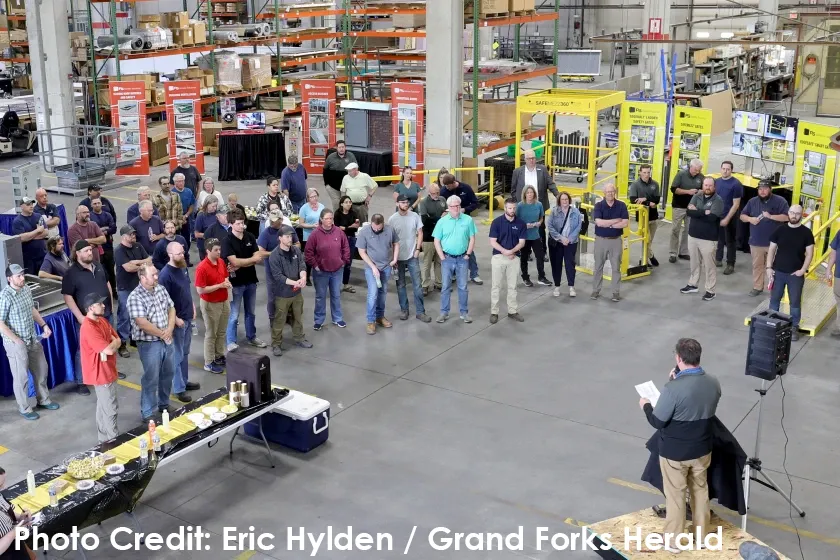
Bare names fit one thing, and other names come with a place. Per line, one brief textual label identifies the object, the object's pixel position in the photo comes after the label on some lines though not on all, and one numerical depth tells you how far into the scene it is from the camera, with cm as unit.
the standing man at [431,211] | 1345
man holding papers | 679
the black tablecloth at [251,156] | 2203
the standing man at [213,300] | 1052
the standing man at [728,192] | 1424
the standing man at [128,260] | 1062
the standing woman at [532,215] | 1324
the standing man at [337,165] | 1623
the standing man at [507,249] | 1245
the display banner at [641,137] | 1792
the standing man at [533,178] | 1498
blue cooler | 898
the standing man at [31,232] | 1208
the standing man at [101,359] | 862
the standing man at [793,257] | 1172
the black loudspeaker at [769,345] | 761
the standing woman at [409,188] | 1423
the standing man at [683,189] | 1463
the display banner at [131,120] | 2184
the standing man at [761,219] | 1325
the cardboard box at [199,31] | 2517
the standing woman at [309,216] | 1357
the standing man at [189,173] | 1533
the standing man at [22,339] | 946
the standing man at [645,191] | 1466
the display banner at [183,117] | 2208
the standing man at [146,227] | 1216
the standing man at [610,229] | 1312
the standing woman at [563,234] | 1321
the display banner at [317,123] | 2300
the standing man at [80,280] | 980
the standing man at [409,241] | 1252
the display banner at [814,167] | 1509
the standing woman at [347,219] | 1328
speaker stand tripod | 734
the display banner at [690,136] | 1709
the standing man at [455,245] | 1245
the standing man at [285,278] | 1127
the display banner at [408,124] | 2073
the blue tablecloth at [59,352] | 1034
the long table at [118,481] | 696
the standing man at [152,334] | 917
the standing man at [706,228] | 1325
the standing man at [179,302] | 993
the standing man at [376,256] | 1224
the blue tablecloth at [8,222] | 1319
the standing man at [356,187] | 1445
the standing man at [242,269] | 1125
